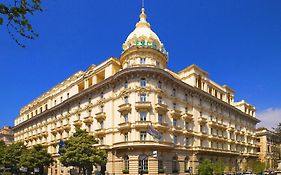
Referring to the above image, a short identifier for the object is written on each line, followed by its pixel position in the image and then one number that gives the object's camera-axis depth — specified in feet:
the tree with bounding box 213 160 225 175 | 169.91
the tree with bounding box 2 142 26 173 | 217.56
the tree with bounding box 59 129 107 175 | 146.41
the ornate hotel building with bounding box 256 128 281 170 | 303.89
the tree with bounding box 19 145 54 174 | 196.65
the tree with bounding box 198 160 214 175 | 160.86
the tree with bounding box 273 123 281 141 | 212.72
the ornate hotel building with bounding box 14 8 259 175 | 154.51
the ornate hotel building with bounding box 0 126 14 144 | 413.28
